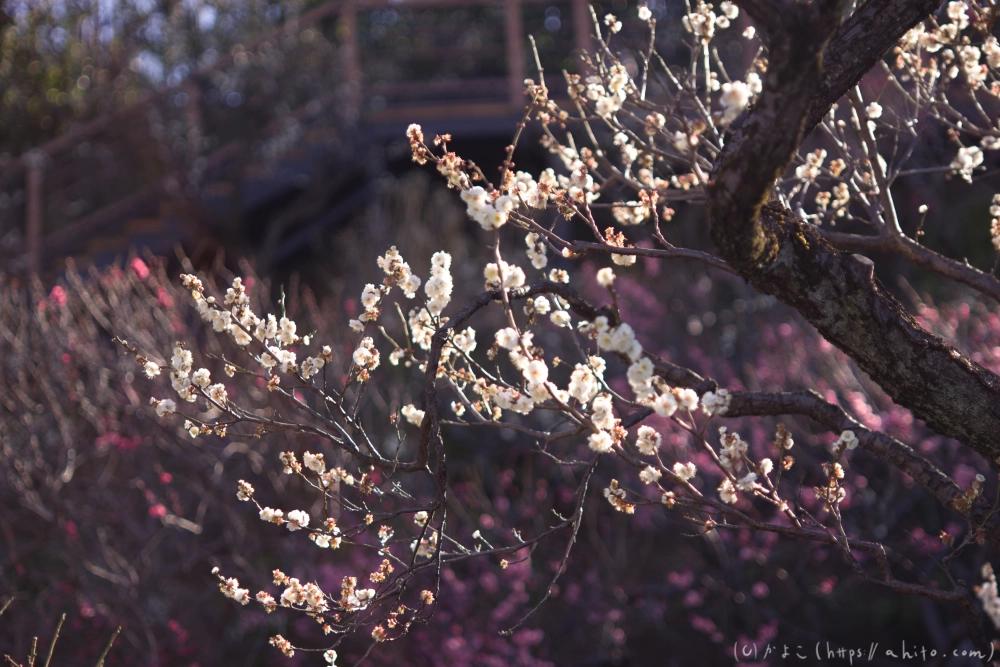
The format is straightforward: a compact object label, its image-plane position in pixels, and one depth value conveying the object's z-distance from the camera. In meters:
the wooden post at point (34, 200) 8.82
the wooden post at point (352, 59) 9.73
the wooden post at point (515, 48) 9.70
